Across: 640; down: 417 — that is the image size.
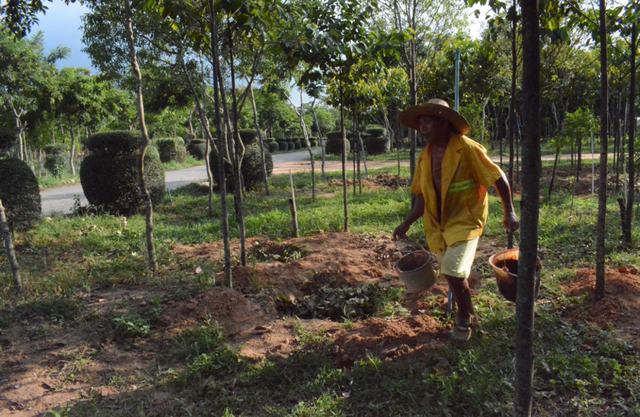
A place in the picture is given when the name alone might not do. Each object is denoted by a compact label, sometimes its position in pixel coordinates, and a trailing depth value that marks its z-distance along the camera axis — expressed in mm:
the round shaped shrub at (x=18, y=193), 7688
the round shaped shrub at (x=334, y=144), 28189
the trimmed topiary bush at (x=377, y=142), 28553
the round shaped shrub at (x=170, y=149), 25375
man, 3119
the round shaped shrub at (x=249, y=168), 12227
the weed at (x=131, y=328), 3777
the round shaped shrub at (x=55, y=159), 20828
